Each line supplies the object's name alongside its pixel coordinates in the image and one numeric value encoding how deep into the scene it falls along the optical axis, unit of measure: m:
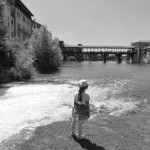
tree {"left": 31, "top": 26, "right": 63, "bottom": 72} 42.84
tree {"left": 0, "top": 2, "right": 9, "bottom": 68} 24.79
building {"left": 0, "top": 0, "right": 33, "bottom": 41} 50.41
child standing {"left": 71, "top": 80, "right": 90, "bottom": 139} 6.27
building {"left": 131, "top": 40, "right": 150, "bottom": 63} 114.78
